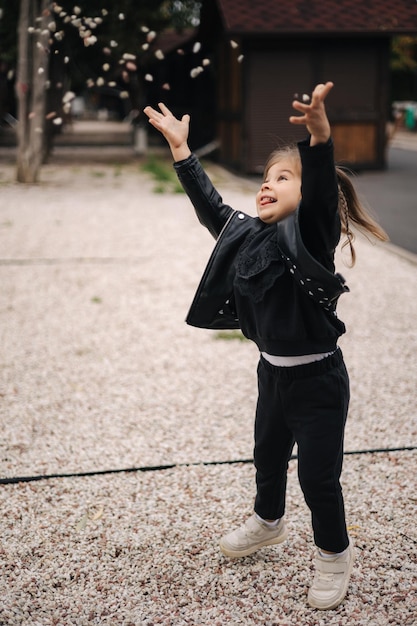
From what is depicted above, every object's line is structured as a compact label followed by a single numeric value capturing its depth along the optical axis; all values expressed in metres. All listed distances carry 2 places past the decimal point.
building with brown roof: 14.81
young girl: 1.93
